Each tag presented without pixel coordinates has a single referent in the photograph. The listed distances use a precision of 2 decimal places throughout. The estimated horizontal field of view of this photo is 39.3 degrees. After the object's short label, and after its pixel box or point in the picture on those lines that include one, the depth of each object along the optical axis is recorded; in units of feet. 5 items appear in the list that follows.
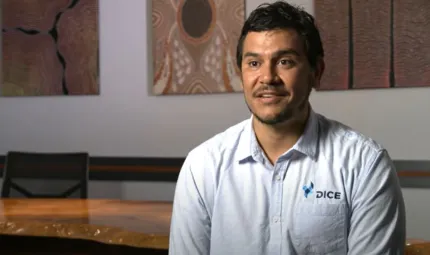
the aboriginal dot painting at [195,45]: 11.39
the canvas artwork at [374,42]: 10.19
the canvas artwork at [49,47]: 12.49
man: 4.11
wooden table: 6.14
